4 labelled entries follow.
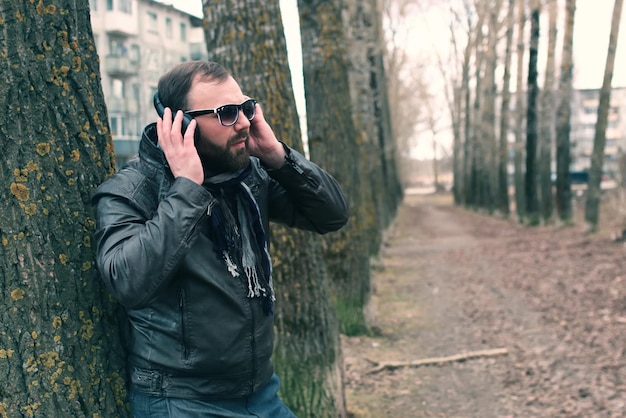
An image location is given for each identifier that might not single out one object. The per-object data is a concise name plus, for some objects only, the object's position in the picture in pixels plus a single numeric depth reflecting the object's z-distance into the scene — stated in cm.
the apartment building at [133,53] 2620
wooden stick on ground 825
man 247
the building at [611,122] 3365
